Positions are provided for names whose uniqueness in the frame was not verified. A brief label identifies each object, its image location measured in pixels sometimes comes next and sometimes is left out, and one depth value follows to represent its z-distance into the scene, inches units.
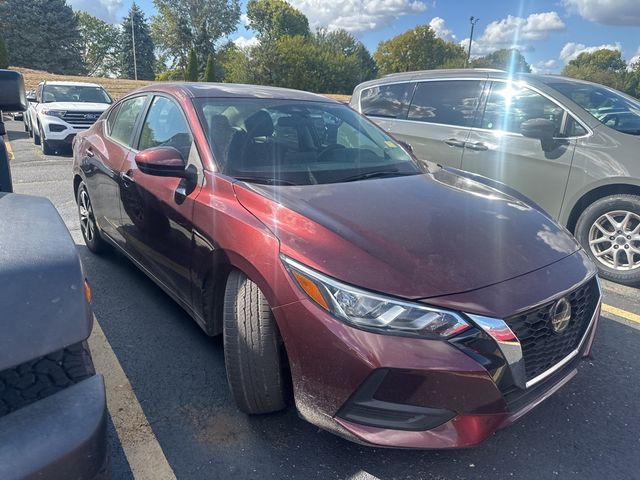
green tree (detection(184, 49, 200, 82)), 1613.1
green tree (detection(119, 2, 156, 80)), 2255.2
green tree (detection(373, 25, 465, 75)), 2810.0
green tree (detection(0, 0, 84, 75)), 1740.9
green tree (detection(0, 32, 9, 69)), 1048.8
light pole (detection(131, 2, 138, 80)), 2089.8
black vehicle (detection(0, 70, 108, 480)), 41.8
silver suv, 157.8
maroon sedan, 67.9
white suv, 394.9
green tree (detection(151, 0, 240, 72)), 2352.4
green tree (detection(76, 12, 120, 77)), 2647.6
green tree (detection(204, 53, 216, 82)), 1562.5
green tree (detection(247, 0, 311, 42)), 2800.2
